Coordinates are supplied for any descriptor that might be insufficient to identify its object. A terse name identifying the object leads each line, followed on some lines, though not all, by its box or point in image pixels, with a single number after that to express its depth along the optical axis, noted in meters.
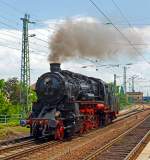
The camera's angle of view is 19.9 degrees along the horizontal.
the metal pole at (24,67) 40.34
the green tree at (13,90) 70.69
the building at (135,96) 159.09
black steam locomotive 23.25
